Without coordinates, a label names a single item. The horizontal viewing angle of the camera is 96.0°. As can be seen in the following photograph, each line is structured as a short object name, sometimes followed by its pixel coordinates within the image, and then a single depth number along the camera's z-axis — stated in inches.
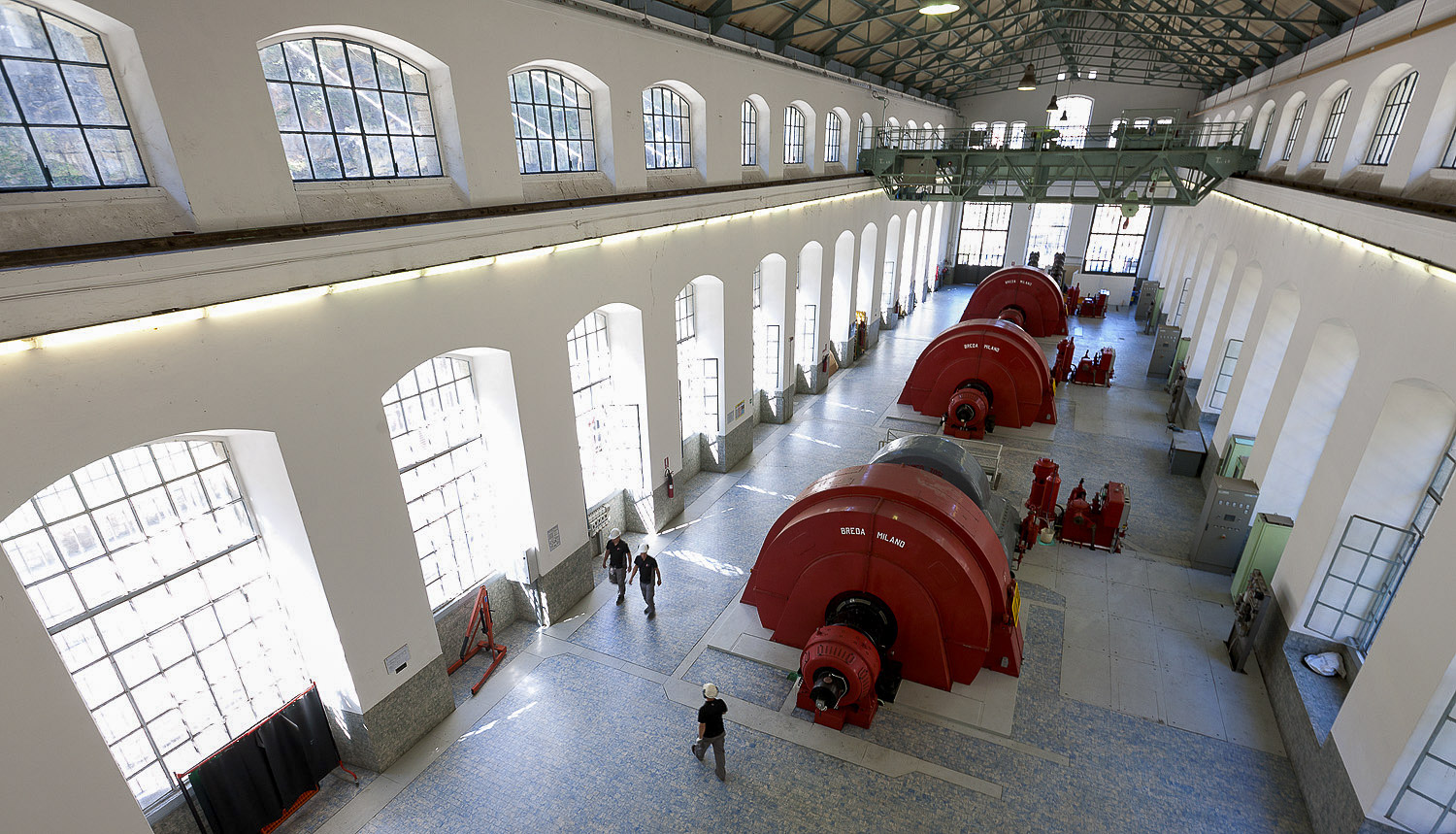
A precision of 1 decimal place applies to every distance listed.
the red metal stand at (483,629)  333.1
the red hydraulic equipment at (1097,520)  412.2
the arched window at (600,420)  398.9
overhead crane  566.9
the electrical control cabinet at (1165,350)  729.6
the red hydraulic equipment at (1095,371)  719.7
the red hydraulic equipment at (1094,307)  1027.3
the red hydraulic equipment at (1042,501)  423.2
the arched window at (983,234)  1253.1
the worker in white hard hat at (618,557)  373.4
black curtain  235.3
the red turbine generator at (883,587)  259.8
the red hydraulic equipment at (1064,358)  733.9
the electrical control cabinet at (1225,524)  381.7
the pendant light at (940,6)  333.7
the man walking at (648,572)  362.0
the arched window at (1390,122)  322.7
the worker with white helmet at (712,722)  255.6
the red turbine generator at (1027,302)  784.3
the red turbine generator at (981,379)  526.9
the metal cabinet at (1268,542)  339.6
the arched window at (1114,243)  1136.8
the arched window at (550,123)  309.1
